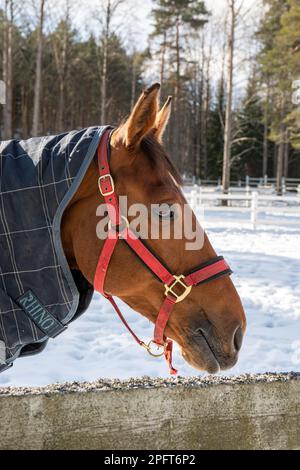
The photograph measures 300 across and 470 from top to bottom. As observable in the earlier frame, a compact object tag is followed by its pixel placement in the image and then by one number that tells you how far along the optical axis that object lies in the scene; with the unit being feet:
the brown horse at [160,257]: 5.30
